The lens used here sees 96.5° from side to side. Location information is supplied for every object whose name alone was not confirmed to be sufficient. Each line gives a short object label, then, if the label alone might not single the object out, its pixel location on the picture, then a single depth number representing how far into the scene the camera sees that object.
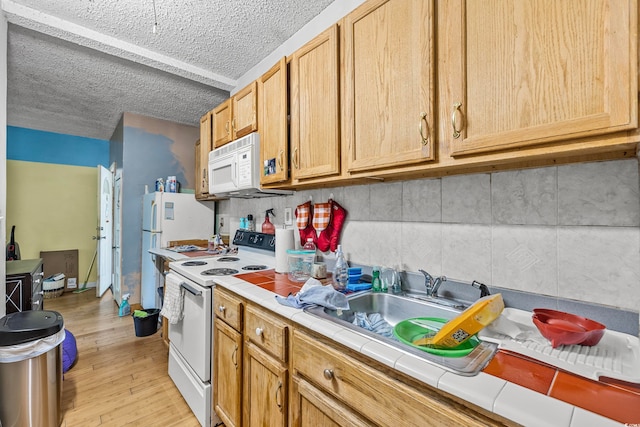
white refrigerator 3.31
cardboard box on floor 4.34
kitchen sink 0.73
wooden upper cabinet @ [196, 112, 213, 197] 2.63
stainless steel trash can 1.49
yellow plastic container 0.85
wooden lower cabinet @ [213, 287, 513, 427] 0.72
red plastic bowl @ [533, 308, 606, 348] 0.81
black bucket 2.82
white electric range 1.66
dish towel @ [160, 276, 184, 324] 1.88
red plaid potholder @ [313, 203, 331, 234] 1.80
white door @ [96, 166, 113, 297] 4.04
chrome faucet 1.26
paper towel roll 1.86
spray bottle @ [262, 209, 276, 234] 2.28
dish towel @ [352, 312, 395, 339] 1.12
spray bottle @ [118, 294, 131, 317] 3.38
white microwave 1.96
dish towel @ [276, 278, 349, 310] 1.16
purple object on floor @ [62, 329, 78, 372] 2.25
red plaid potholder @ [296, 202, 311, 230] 1.94
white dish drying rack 0.70
